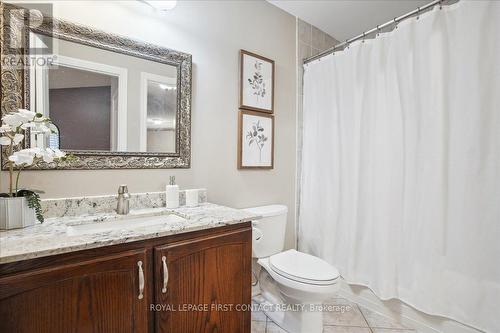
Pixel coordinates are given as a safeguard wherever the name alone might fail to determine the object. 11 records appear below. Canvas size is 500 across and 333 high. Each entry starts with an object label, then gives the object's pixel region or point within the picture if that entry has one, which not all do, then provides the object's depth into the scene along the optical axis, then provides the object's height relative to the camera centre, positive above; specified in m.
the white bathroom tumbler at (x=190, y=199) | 1.54 -0.24
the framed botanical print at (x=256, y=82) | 1.90 +0.61
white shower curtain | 1.34 +0.00
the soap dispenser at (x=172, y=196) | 1.46 -0.21
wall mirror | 1.18 +0.33
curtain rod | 1.50 +0.92
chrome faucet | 1.29 -0.22
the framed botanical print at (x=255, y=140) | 1.91 +0.16
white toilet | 1.44 -0.68
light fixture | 1.41 +0.87
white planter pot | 0.97 -0.21
